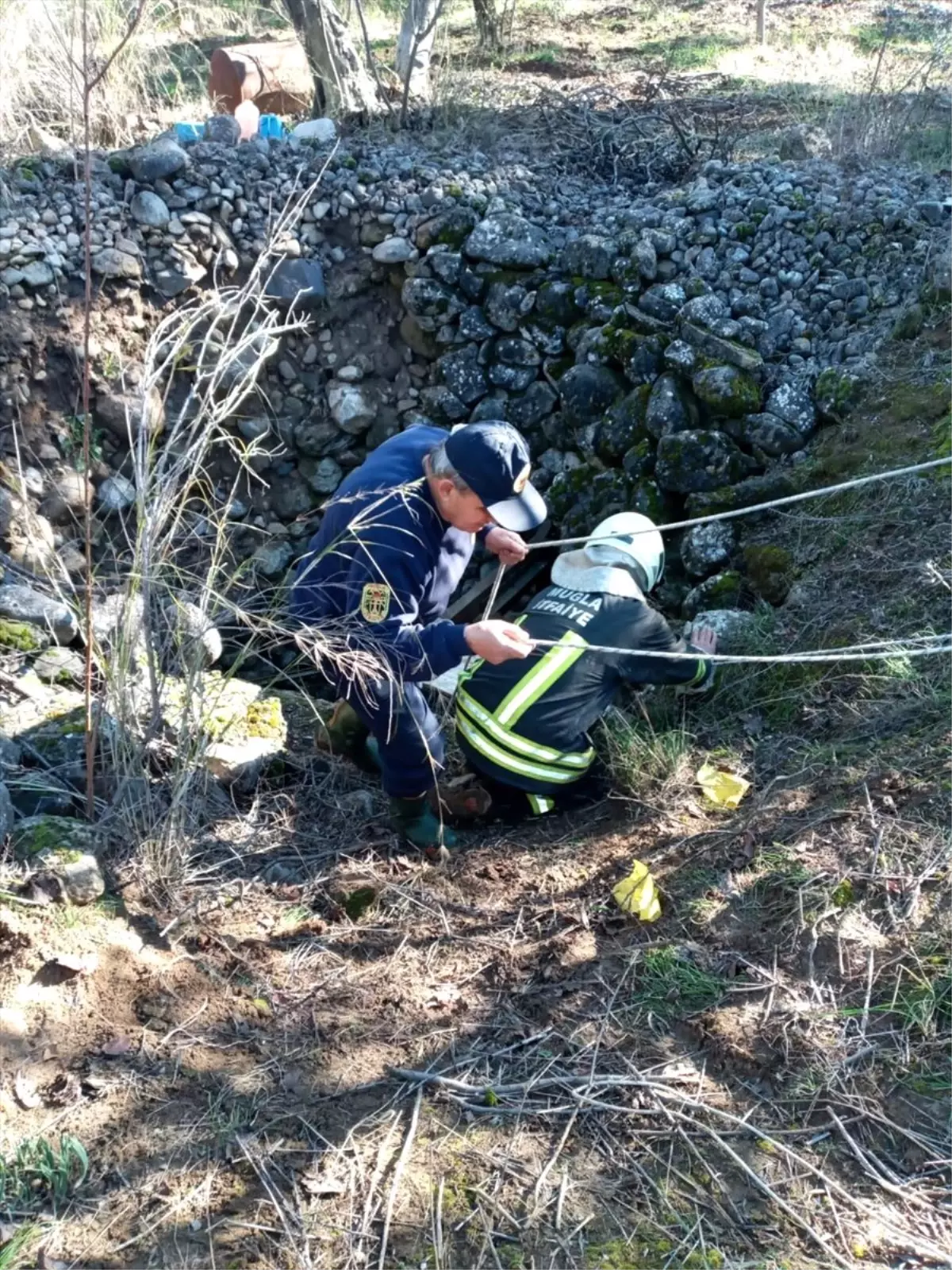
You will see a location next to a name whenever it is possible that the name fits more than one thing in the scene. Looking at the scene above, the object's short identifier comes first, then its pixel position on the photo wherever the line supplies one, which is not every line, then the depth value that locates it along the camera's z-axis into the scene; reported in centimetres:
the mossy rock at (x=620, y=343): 546
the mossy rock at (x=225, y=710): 322
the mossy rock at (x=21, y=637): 432
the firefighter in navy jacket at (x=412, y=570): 327
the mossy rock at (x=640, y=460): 523
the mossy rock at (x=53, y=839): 304
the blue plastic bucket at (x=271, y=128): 677
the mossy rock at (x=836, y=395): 491
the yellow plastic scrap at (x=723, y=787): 342
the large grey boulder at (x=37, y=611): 452
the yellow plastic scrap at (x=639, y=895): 299
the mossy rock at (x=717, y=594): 459
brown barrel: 744
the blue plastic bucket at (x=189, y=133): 643
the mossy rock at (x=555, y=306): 581
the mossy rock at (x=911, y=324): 505
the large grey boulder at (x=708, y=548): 476
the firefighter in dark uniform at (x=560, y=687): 361
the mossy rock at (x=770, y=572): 443
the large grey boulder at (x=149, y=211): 584
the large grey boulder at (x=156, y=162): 591
